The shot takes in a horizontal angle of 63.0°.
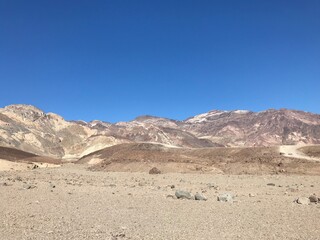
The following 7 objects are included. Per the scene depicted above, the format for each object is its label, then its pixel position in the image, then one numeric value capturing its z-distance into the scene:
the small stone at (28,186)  16.05
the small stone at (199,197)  13.27
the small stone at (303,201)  12.14
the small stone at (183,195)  13.58
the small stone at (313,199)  12.38
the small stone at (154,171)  28.26
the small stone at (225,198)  12.96
